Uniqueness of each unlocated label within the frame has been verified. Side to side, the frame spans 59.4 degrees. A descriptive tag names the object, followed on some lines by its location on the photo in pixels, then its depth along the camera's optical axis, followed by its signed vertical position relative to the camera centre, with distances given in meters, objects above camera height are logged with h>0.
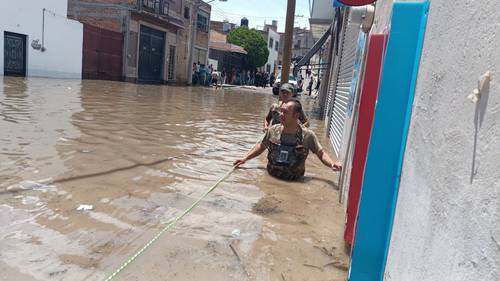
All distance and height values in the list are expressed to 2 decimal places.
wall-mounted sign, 3.68 +0.66
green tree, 50.50 +3.22
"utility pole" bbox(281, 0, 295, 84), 11.21 +0.93
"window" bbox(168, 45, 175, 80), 33.72 +0.05
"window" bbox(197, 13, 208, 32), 38.28 +3.87
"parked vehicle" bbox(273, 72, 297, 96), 29.12 -0.86
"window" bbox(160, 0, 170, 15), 30.76 +3.92
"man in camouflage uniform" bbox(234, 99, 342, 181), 4.99 -0.81
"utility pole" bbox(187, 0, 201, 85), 36.44 +2.50
